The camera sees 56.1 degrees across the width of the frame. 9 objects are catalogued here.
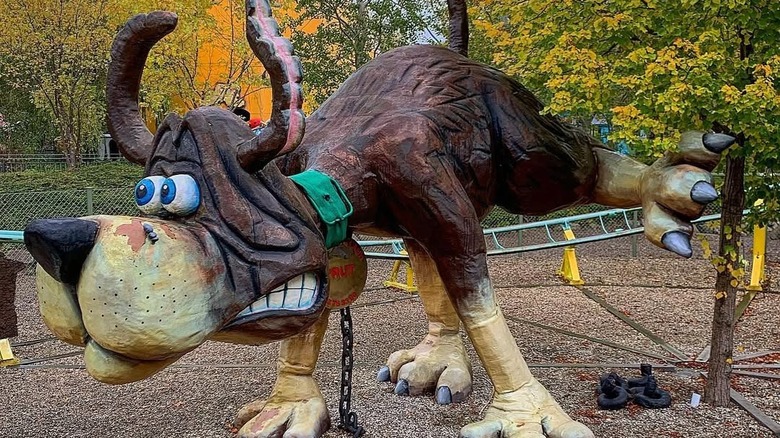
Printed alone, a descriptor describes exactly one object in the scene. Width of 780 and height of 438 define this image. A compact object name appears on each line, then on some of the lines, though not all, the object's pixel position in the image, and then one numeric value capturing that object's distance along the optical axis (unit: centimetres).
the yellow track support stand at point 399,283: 786
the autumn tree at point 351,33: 1139
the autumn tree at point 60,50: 1344
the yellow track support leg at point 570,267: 812
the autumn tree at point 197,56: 1210
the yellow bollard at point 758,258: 732
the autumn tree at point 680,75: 331
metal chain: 341
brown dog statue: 207
